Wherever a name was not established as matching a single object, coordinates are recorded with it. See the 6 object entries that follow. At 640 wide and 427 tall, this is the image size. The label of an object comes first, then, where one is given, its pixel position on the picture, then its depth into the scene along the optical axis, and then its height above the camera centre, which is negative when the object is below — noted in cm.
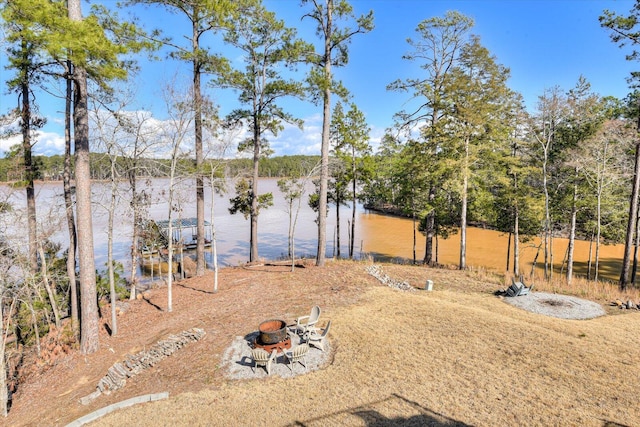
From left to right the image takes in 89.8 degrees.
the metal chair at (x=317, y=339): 775 -360
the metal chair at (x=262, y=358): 692 -361
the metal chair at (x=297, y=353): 709 -359
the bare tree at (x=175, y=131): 1062 +191
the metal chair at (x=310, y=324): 829 -345
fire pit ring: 754 -339
